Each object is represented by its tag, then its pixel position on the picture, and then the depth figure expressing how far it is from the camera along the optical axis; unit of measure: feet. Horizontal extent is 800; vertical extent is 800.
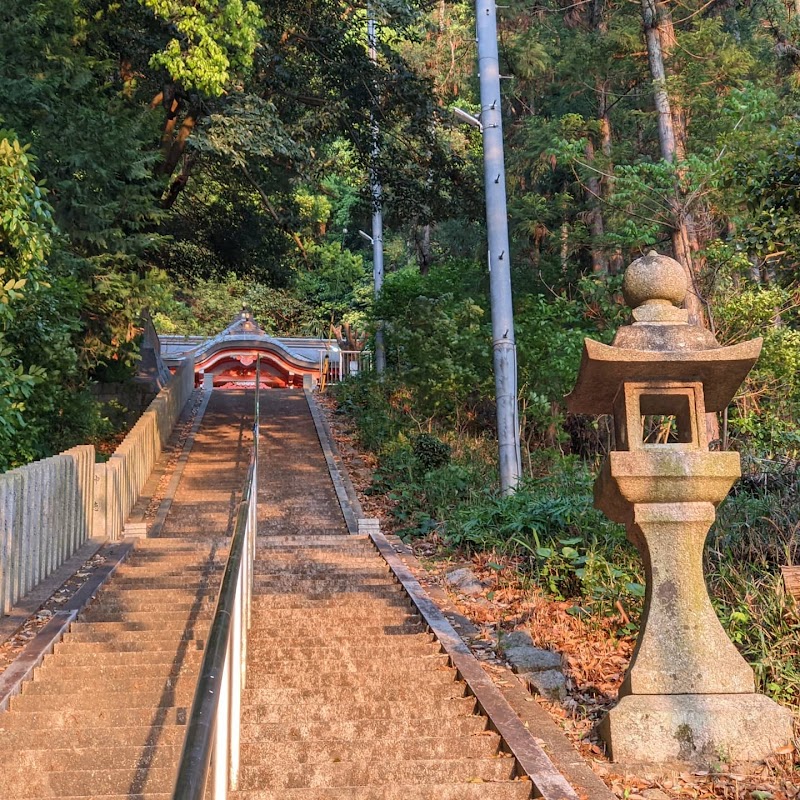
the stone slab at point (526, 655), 23.06
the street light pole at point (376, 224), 60.95
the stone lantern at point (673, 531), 18.70
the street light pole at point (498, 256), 40.55
